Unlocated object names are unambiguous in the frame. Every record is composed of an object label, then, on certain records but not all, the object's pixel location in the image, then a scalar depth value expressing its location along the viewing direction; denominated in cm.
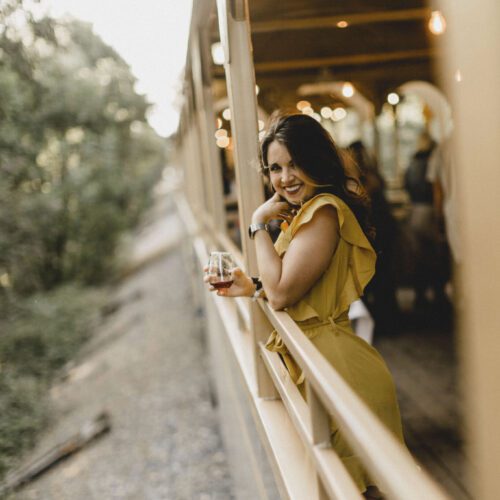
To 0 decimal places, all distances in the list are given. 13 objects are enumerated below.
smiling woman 183
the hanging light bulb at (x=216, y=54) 753
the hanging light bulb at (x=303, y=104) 1050
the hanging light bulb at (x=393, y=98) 968
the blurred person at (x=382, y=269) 546
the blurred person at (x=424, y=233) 618
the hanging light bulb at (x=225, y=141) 1338
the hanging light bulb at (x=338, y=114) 1180
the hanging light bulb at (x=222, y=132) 1427
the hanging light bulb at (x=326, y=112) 1126
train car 75
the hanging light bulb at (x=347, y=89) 876
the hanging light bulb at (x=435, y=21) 454
